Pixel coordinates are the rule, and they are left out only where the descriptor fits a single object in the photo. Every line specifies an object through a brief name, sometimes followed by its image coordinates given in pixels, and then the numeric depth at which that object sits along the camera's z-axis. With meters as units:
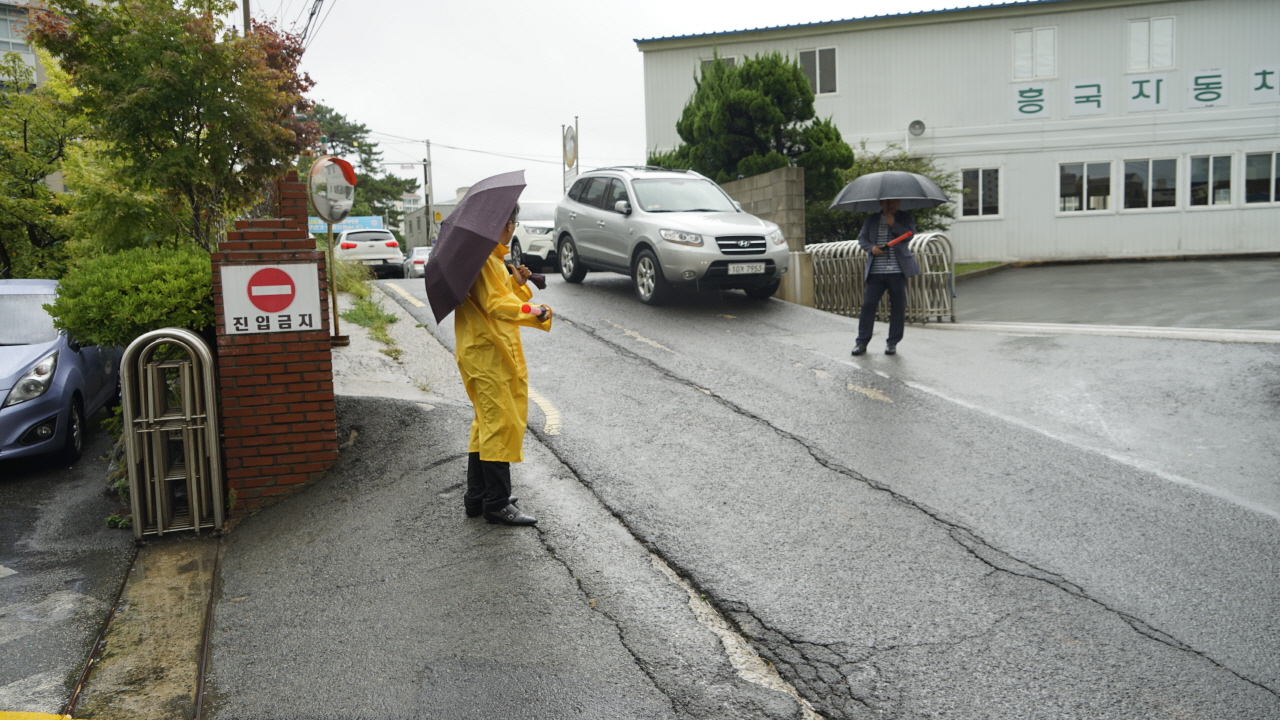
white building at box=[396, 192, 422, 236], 83.62
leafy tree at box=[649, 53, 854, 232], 21.02
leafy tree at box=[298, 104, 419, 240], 75.25
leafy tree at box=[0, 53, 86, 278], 14.42
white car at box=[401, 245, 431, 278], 29.98
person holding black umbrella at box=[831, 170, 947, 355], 9.93
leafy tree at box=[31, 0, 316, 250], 8.64
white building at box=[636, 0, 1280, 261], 26.25
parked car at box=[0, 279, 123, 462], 7.77
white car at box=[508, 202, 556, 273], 18.33
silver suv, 12.23
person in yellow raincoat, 5.04
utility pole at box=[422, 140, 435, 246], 57.41
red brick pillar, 6.16
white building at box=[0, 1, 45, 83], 34.84
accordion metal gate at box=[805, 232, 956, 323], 13.16
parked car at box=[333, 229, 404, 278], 28.06
